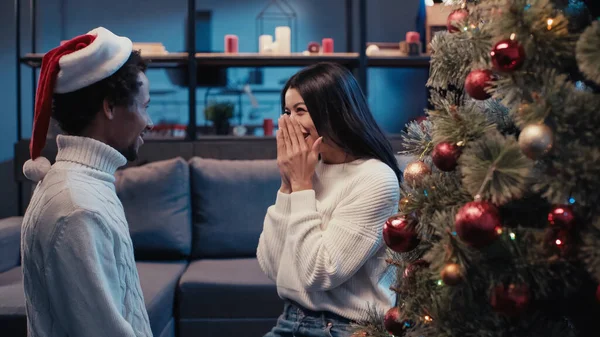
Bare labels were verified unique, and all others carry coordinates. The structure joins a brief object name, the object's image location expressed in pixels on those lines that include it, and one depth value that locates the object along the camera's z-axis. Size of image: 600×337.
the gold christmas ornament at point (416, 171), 0.96
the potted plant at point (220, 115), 3.80
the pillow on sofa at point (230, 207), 3.21
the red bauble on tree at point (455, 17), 0.91
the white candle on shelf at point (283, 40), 3.75
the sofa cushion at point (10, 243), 2.94
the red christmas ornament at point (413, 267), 0.93
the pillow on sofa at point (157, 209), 3.14
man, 1.19
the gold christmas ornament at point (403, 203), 0.89
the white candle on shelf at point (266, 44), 3.76
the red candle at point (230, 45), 3.78
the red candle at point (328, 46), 3.83
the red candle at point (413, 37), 3.77
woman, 1.44
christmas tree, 0.67
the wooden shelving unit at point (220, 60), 3.65
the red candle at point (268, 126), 3.85
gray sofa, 2.73
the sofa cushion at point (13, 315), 2.31
